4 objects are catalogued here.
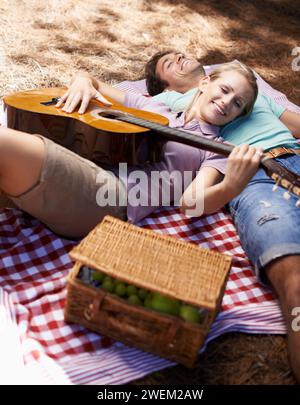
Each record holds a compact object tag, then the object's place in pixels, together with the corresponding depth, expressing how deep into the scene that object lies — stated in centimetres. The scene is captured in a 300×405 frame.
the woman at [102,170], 200
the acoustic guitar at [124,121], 195
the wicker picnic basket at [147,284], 176
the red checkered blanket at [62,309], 186
